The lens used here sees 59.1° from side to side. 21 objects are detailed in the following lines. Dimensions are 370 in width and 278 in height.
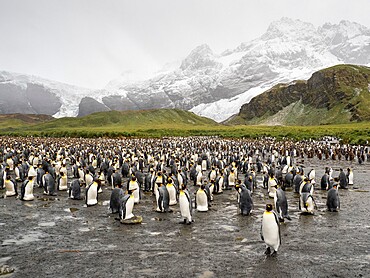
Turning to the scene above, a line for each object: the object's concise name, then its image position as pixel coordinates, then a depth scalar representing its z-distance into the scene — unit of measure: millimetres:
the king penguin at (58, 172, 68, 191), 14975
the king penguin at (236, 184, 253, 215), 11113
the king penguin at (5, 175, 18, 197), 13315
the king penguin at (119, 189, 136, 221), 9906
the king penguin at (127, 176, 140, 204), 11934
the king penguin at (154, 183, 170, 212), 11211
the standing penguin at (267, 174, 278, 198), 13664
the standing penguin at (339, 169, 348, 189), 16016
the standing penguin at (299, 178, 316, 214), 11125
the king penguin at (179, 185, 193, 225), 9812
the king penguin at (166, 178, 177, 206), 12069
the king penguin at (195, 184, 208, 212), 11406
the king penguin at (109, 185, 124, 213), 10891
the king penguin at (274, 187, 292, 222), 9807
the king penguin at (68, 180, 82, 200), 13234
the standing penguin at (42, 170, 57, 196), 13787
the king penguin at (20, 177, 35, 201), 12617
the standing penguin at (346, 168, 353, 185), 17281
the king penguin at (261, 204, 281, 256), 7410
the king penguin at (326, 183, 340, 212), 11484
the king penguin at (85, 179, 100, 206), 12172
